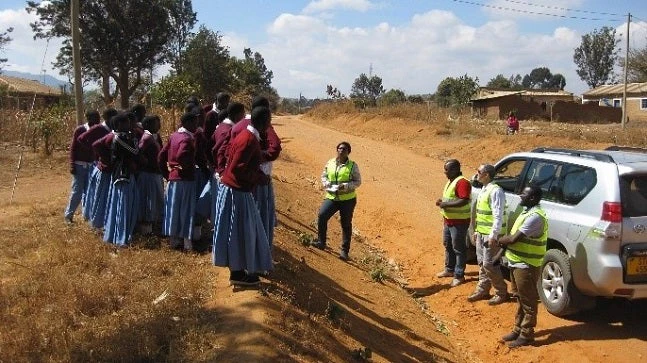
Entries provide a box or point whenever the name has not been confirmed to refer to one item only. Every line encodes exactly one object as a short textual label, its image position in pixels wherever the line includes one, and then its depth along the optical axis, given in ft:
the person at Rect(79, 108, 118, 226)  25.56
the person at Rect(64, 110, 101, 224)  26.55
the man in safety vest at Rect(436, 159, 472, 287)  24.22
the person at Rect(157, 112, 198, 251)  21.71
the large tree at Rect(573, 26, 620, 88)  231.50
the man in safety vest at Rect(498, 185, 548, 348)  18.21
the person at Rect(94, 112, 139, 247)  22.91
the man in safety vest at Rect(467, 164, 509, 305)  21.08
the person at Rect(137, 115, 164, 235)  23.68
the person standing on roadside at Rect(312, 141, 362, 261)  25.90
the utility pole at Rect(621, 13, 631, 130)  99.40
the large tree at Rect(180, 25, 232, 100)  119.44
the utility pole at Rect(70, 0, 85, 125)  36.81
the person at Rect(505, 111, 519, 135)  77.66
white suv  18.15
